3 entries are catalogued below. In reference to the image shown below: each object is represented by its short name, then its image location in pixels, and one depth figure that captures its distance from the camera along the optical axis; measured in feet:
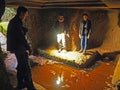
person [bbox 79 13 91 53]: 18.80
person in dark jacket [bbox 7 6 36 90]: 9.46
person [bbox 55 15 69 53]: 20.37
